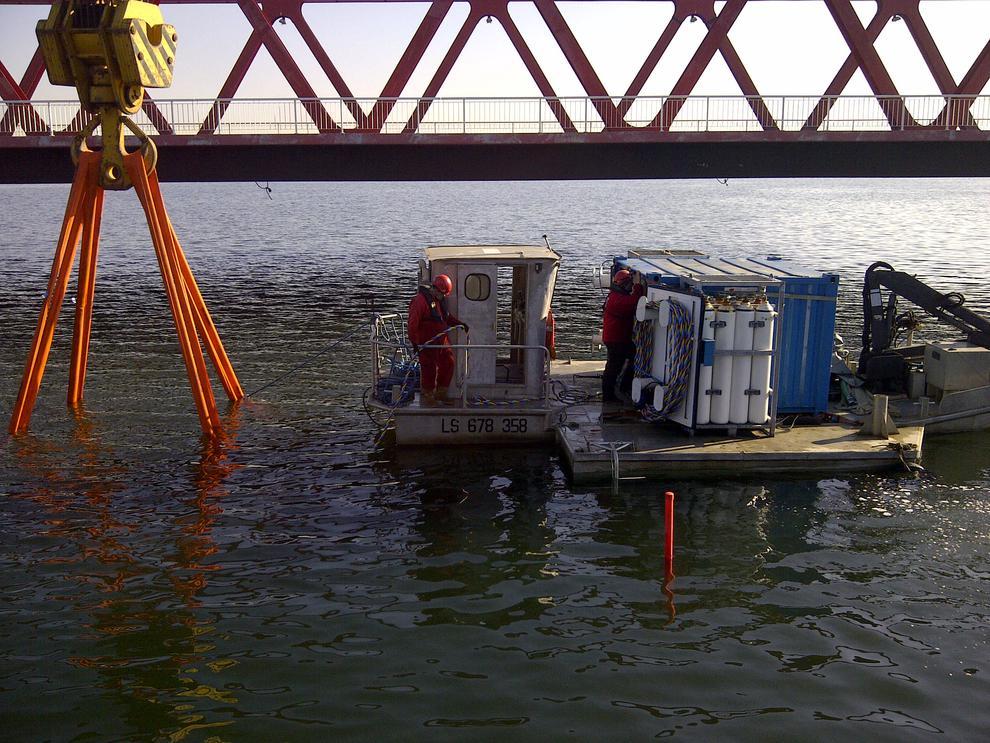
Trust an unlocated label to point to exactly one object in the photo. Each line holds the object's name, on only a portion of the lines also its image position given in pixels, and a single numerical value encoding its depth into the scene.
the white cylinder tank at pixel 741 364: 13.63
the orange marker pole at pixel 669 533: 10.62
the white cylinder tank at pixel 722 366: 13.61
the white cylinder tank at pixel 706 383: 13.61
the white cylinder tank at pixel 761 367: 13.65
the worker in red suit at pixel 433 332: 14.69
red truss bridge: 28.80
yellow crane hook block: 15.12
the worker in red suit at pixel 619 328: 15.42
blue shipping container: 14.59
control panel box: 15.94
